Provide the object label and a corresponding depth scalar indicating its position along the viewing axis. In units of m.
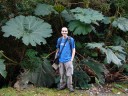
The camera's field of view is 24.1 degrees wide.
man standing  6.56
